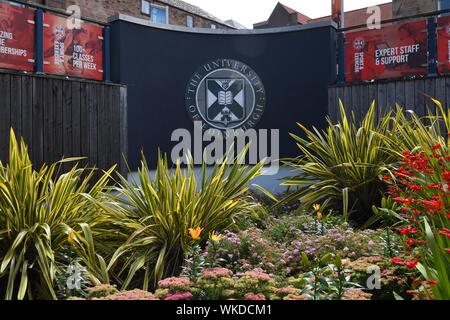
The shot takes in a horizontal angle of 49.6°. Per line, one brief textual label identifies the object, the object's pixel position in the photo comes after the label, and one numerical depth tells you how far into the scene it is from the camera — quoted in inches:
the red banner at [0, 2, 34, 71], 275.6
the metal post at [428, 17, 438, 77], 313.9
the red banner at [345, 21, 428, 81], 321.7
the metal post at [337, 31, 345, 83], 349.7
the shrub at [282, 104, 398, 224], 189.3
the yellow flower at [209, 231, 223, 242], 118.7
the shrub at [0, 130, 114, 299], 124.2
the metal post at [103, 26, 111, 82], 332.2
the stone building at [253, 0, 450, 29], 609.4
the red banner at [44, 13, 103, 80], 300.2
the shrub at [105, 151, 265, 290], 144.3
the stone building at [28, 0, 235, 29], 658.2
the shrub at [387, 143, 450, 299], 83.0
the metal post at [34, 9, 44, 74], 291.7
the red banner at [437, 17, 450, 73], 310.0
